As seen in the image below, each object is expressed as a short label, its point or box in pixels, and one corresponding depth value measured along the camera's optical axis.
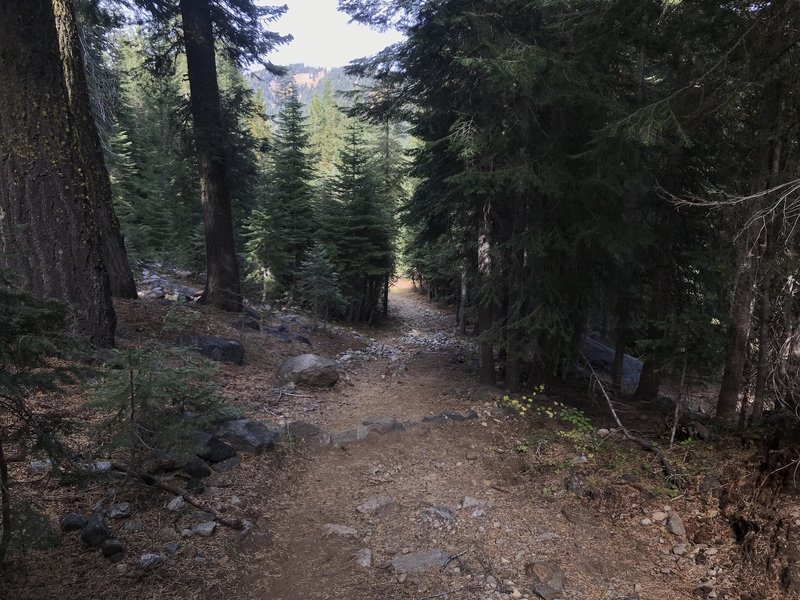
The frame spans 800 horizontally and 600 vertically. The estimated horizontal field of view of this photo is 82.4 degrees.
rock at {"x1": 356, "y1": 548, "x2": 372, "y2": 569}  4.36
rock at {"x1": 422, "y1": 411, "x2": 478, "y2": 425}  7.88
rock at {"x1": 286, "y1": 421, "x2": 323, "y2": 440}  6.97
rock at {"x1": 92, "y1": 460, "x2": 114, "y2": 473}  4.11
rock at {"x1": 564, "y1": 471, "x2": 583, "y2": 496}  5.71
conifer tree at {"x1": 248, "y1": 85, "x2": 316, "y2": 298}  18.95
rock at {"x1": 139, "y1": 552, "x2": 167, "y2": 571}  3.55
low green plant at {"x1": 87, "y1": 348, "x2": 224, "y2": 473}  3.72
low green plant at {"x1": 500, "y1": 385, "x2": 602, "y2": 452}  6.83
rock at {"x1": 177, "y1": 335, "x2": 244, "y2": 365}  8.77
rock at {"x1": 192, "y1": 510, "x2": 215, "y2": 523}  4.32
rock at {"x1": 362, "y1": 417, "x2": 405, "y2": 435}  7.41
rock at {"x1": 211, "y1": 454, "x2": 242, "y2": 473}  5.34
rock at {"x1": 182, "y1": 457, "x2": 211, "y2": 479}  4.93
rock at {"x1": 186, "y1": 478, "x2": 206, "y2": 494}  4.69
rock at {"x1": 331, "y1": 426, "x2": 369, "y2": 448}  7.02
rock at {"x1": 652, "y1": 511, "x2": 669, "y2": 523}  5.05
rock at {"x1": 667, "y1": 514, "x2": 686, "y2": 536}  4.83
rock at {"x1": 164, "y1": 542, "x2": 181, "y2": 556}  3.79
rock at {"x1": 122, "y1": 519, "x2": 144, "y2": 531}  3.88
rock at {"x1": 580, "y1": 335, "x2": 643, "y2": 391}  12.70
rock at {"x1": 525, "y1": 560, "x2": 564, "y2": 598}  4.05
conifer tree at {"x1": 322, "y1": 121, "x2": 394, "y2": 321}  20.89
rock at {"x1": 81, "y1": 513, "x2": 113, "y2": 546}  3.55
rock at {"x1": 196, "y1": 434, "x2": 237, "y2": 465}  5.36
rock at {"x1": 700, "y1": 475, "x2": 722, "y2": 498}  5.06
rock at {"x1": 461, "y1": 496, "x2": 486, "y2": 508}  5.52
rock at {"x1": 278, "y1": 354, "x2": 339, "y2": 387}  9.25
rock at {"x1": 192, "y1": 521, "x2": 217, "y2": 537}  4.16
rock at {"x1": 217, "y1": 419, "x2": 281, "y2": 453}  5.95
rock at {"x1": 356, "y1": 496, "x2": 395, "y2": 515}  5.37
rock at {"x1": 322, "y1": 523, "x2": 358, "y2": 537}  4.89
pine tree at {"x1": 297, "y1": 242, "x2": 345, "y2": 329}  15.52
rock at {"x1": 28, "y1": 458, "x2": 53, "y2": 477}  4.04
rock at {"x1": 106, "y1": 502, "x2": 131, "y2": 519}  3.95
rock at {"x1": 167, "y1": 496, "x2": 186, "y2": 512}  4.30
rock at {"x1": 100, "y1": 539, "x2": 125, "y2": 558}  3.49
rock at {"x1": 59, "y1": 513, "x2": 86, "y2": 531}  3.64
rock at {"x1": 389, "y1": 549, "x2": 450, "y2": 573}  4.32
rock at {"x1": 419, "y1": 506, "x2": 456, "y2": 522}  5.21
